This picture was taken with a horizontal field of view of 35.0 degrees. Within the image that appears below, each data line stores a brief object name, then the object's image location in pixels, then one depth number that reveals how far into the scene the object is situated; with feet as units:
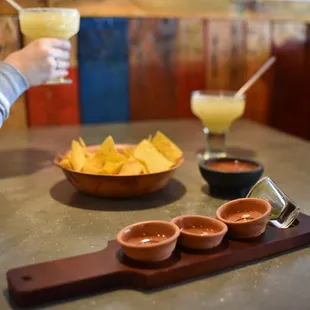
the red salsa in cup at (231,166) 3.94
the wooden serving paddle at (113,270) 2.27
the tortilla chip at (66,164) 3.68
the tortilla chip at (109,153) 3.69
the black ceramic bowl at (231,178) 3.61
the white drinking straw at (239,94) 5.48
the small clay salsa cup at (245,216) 2.73
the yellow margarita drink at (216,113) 5.25
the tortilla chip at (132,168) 3.52
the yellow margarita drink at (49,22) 4.47
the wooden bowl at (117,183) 3.48
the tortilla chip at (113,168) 3.58
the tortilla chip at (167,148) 4.00
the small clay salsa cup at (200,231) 2.57
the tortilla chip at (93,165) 3.58
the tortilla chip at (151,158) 3.69
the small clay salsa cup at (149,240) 2.43
